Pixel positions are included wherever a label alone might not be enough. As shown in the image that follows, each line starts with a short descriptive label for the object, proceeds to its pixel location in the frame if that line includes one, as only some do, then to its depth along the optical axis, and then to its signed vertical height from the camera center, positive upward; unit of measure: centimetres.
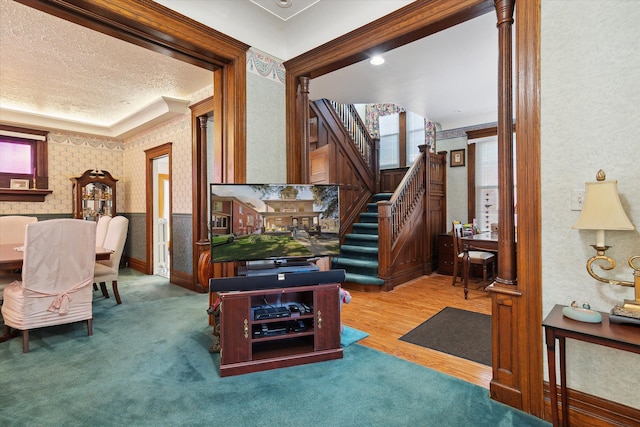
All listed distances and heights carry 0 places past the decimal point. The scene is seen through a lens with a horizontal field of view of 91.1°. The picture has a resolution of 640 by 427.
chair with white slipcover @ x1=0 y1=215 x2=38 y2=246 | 423 -19
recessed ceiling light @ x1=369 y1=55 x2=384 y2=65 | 356 +172
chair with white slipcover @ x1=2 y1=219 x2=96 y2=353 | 263 -56
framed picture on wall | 588 +96
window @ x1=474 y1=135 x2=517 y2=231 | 561 +47
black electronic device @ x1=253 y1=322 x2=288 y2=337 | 230 -89
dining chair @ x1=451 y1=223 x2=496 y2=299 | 430 -68
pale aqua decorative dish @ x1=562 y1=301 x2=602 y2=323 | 144 -50
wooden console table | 128 -55
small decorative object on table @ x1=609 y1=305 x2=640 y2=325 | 138 -49
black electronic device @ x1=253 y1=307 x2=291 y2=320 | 227 -75
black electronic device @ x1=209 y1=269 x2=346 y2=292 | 216 -50
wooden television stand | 218 -89
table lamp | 142 -6
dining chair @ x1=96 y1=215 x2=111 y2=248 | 441 -21
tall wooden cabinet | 573 +38
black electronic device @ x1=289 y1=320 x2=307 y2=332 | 240 -89
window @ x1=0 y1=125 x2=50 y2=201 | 528 +99
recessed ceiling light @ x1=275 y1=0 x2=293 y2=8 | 265 +178
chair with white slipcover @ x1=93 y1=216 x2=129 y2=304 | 382 -51
